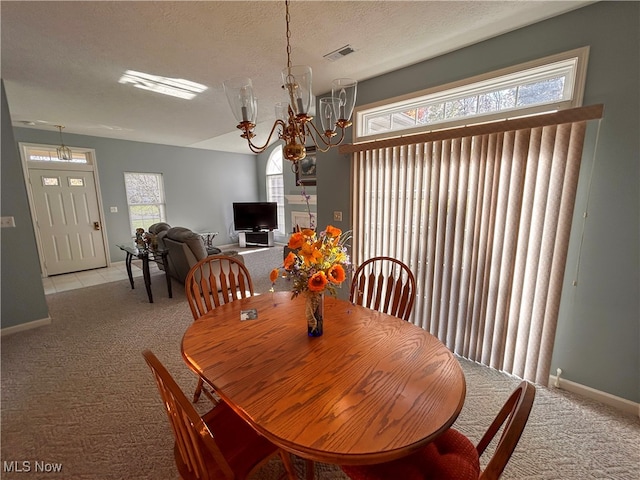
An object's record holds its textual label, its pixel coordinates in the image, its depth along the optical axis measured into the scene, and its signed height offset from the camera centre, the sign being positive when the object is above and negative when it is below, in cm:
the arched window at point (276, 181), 759 +49
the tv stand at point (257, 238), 723 -107
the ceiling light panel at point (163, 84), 257 +119
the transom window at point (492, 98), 173 +77
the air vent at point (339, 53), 212 +119
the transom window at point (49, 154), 458 +82
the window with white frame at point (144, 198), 574 +3
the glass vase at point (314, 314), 131 -58
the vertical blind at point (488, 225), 179 -22
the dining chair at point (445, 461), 91 -97
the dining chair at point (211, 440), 78 -98
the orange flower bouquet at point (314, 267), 122 -32
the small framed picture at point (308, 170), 644 +69
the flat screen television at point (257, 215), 709 -44
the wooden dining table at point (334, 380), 80 -71
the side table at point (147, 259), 362 -87
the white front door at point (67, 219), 469 -35
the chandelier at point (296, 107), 129 +48
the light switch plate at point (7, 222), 276 -22
